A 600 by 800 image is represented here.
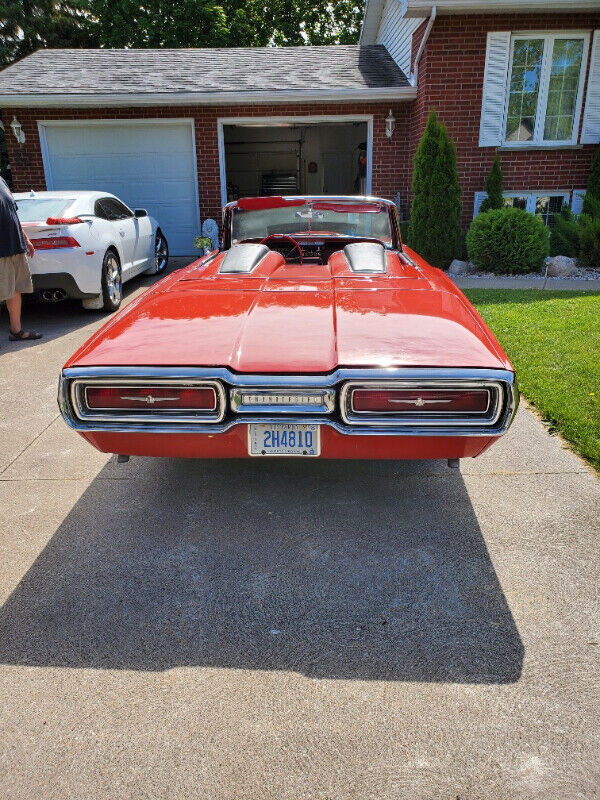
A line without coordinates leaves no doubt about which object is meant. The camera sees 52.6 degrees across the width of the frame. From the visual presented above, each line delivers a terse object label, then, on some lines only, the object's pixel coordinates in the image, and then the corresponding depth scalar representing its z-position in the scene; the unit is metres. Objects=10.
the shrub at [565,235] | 9.59
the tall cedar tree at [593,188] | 9.77
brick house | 9.74
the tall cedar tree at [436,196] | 9.18
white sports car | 6.36
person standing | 5.62
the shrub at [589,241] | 9.09
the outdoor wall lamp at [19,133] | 11.55
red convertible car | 2.32
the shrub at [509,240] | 8.79
